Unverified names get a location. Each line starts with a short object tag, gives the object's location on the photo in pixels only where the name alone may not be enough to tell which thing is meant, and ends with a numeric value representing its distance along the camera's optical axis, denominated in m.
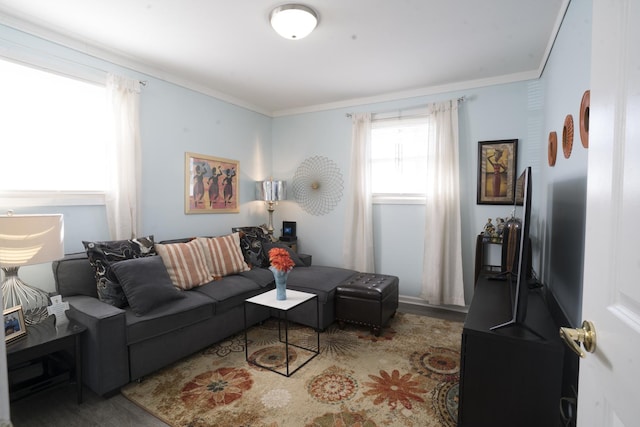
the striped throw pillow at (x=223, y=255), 3.26
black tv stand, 1.43
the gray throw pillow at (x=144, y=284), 2.29
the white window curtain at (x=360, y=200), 4.14
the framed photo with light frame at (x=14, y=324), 1.79
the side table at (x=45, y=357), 1.78
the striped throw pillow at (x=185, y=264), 2.83
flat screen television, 1.53
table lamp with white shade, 1.85
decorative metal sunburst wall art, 4.48
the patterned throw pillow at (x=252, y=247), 3.71
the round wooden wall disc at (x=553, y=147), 2.44
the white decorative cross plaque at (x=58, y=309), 2.03
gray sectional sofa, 2.02
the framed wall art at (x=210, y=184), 3.68
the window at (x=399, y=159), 3.95
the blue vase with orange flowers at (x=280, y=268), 2.51
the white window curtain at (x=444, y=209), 3.63
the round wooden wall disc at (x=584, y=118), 1.61
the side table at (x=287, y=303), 2.36
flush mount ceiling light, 2.19
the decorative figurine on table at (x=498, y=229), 3.31
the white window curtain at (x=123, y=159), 2.91
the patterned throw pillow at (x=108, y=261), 2.36
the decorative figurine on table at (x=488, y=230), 3.34
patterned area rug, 1.88
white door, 0.59
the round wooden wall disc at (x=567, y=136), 1.98
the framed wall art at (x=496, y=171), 3.43
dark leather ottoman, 2.93
